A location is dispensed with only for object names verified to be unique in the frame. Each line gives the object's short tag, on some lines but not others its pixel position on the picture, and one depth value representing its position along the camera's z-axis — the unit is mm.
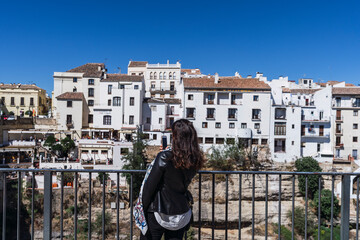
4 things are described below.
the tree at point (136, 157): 24172
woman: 2400
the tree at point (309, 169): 25328
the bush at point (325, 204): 22244
